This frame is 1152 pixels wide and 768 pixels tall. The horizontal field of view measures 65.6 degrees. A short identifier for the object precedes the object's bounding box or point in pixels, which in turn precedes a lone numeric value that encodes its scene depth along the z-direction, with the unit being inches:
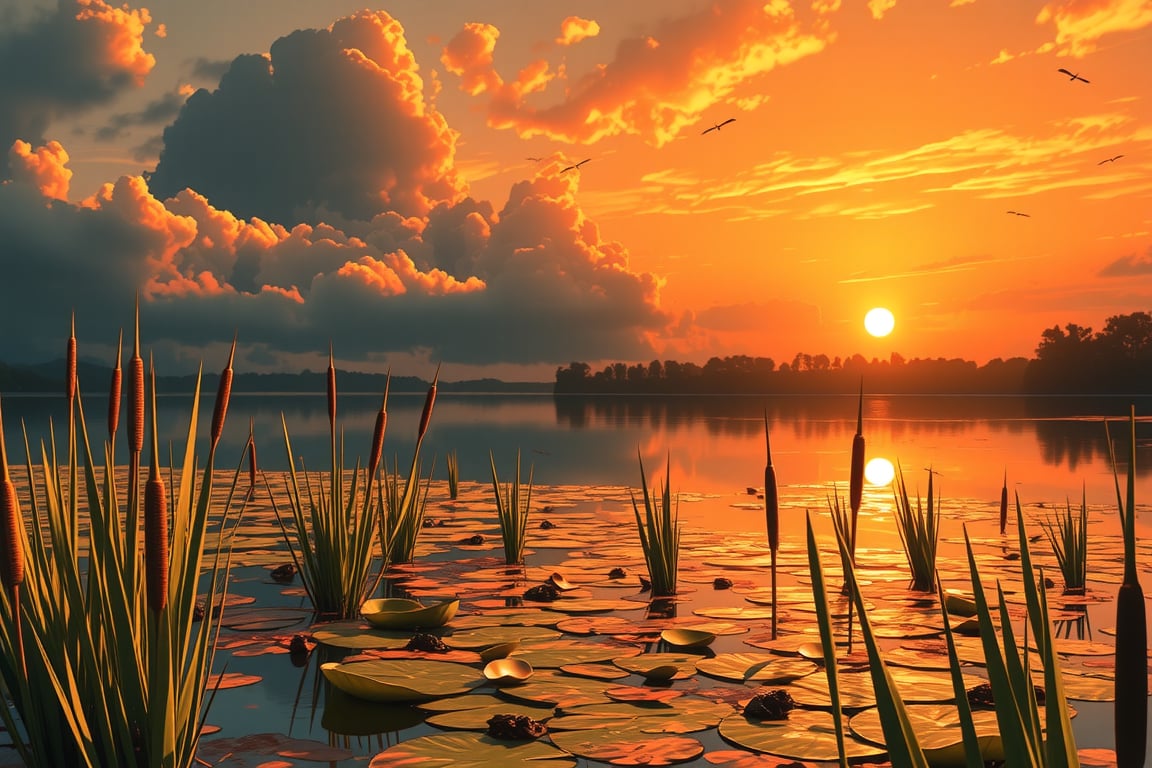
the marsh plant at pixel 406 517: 244.8
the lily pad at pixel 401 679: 169.5
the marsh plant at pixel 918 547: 277.1
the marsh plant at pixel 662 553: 268.2
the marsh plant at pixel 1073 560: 287.0
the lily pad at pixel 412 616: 222.1
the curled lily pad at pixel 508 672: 176.4
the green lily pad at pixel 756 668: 186.2
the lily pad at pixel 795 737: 144.7
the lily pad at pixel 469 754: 138.9
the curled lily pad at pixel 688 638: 211.3
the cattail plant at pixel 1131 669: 47.8
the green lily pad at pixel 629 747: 142.4
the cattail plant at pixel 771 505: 175.6
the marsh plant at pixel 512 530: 319.6
